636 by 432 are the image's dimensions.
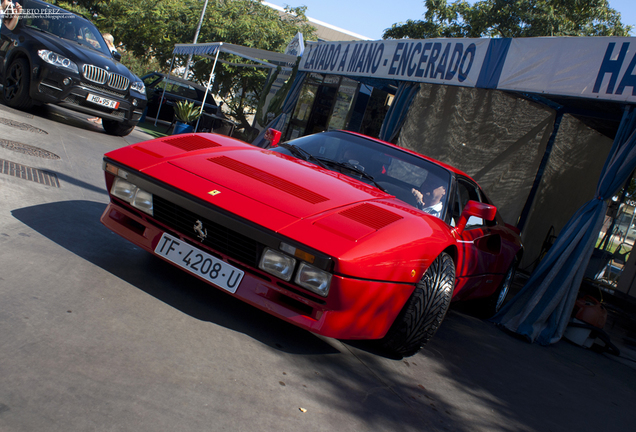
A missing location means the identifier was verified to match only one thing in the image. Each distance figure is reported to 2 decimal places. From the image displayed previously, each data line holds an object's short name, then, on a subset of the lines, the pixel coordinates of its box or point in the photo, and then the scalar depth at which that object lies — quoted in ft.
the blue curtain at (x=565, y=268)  16.42
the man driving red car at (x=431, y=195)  11.72
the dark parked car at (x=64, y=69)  25.32
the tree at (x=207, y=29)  74.79
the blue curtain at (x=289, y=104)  41.65
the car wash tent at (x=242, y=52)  40.19
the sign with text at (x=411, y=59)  23.75
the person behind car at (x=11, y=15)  26.37
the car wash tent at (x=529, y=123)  16.87
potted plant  42.06
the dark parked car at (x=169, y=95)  51.08
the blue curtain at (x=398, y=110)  28.58
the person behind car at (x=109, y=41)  32.79
